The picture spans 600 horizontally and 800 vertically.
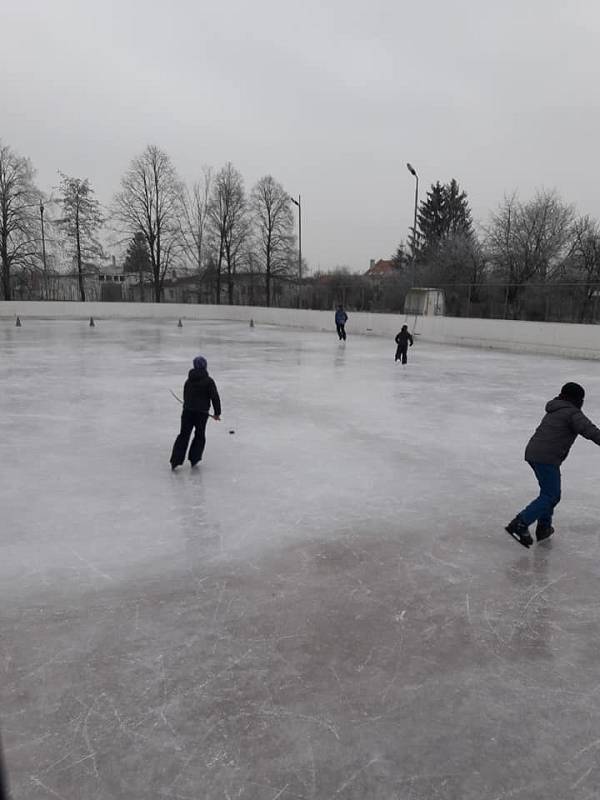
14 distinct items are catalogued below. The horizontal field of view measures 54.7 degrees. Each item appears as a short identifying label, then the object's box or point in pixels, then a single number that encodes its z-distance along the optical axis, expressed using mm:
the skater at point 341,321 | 24281
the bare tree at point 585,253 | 32500
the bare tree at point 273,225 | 51656
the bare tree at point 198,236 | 54531
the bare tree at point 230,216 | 52625
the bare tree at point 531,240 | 36050
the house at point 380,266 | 87688
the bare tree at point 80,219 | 48156
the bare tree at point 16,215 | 44906
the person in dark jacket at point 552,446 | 4750
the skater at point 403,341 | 16750
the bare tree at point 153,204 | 50938
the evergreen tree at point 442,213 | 60594
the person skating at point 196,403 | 6750
